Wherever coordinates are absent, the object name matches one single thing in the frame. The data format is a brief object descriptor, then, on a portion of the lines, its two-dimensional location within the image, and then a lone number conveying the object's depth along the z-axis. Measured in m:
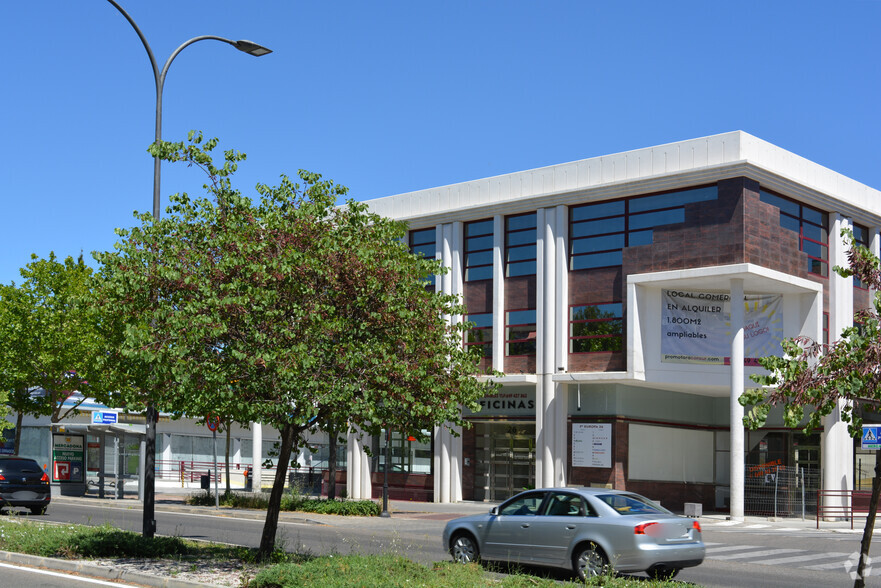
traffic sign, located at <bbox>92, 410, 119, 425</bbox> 34.34
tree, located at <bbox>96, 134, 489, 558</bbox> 12.64
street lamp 15.91
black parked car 25.73
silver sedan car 13.94
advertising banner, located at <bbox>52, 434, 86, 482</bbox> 36.03
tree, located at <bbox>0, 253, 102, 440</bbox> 36.06
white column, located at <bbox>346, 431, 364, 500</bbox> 38.78
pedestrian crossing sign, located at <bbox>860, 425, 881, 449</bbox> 25.03
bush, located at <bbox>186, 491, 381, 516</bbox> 29.23
